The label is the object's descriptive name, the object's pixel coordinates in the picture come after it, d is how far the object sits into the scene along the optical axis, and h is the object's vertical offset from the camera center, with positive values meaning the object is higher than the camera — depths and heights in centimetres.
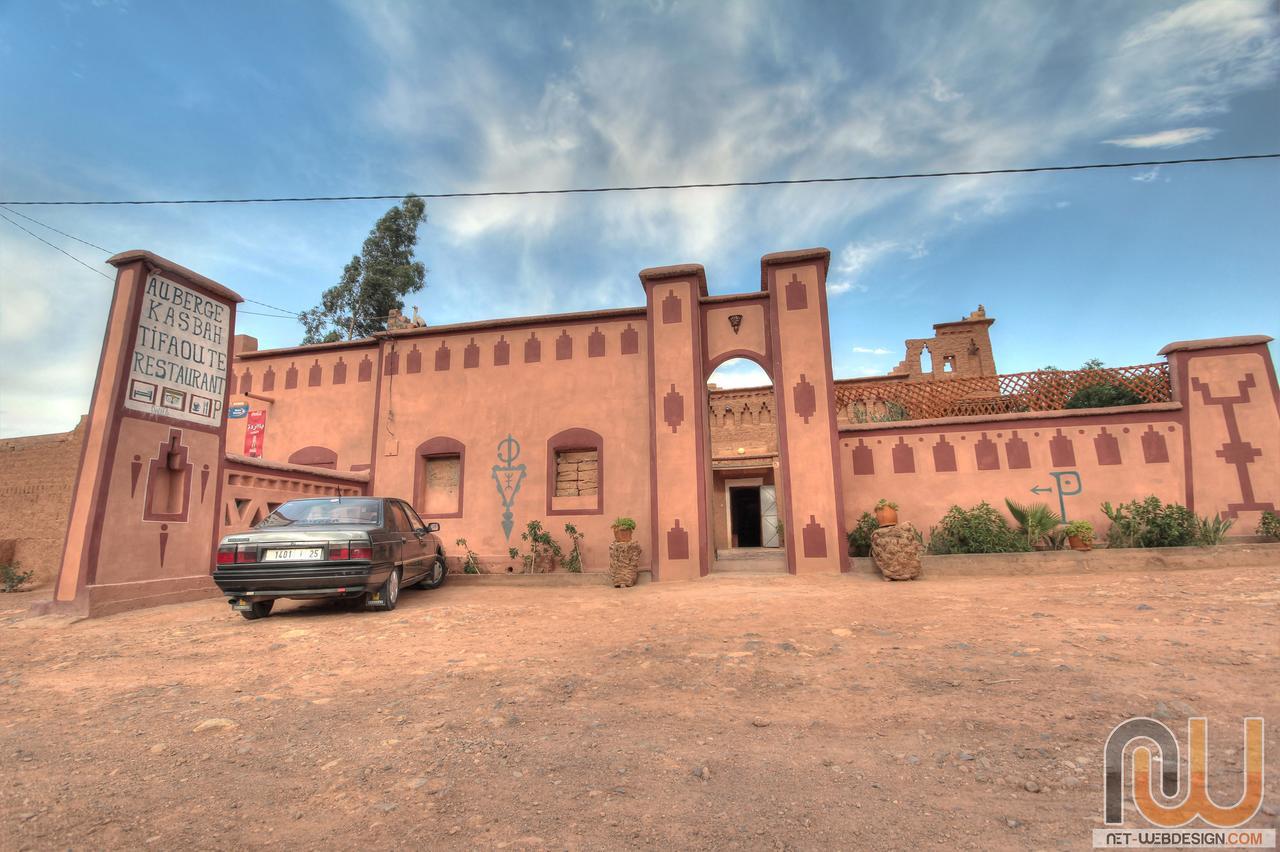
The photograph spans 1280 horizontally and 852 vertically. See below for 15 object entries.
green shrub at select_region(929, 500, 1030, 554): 930 -37
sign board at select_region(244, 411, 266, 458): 1385 +222
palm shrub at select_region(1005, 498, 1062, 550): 949 -21
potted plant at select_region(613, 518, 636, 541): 998 -19
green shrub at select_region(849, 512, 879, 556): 1013 -39
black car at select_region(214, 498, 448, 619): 610 -38
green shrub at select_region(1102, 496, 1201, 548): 898 -29
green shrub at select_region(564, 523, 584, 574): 1113 -72
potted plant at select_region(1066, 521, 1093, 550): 908 -40
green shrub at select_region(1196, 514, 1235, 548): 891 -36
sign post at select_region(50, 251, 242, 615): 719 +107
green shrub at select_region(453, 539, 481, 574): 1139 -81
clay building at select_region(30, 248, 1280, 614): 798 +158
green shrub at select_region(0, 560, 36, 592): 1063 -90
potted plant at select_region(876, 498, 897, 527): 930 -1
